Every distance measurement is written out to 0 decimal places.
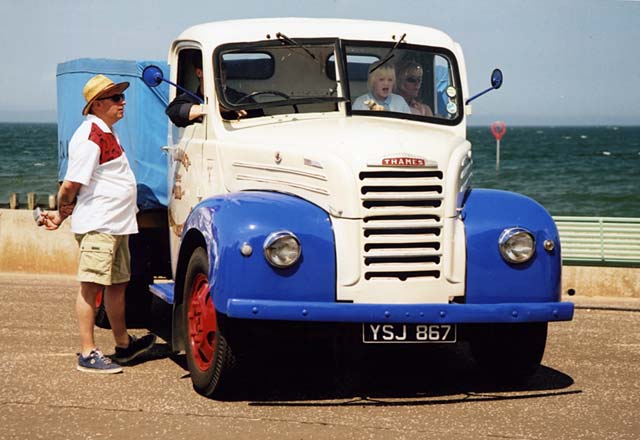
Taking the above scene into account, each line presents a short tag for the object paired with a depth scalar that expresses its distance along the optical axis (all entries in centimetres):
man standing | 957
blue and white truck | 841
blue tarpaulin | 1159
